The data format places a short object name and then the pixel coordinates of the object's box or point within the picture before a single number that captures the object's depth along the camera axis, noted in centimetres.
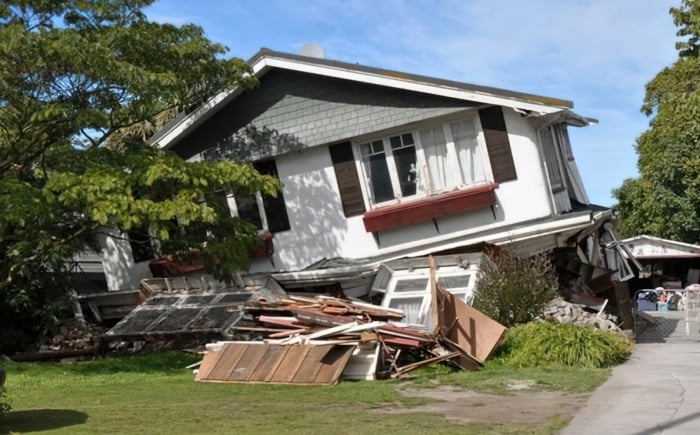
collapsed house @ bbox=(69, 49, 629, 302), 1670
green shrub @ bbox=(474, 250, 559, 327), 1455
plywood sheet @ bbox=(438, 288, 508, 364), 1311
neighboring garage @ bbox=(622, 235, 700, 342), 2137
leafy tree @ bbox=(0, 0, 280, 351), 1289
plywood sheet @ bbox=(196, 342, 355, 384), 1166
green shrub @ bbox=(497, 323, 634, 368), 1273
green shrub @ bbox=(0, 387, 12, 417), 809
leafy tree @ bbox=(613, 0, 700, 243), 3675
